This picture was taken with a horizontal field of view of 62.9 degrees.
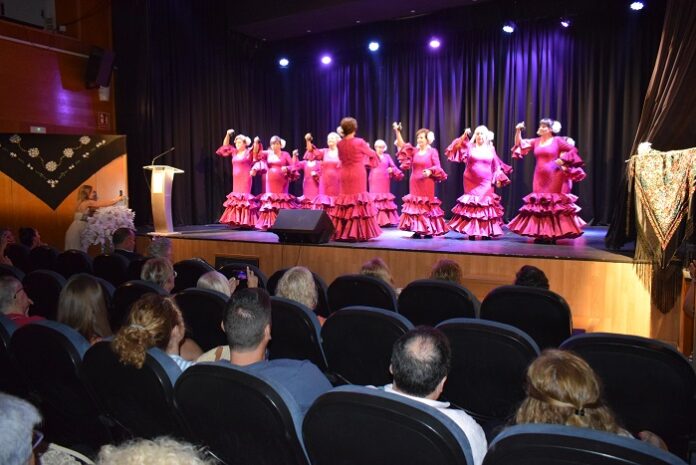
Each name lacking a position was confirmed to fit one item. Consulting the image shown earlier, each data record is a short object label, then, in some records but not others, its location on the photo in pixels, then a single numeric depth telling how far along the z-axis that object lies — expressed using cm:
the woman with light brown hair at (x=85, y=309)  269
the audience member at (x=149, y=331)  196
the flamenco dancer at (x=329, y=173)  834
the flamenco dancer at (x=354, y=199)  704
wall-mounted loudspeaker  934
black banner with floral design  773
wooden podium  829
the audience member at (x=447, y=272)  372
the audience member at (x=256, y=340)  192
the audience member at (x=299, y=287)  314
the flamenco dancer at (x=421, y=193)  774
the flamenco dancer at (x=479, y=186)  723
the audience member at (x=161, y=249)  448
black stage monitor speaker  658
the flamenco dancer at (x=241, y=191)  938
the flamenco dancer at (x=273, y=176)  918
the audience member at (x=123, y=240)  529
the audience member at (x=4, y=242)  514
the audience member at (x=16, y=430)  105
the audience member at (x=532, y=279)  342
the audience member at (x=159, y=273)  364
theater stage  489
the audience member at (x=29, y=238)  632
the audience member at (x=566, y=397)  145
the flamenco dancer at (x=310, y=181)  914
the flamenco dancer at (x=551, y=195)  653
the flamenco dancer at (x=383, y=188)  929
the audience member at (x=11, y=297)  295
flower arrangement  715
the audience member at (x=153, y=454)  95
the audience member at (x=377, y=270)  384
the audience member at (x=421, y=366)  170
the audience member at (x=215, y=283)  338
